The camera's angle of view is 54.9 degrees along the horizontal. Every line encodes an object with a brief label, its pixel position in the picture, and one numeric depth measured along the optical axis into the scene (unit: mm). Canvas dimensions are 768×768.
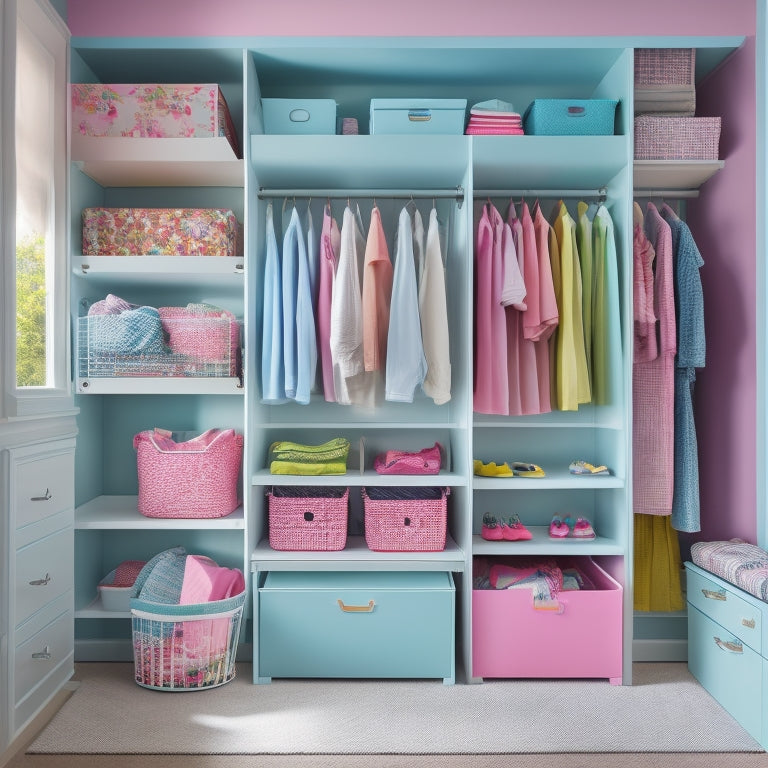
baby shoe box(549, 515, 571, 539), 2930
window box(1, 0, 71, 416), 2215
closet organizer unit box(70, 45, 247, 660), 2787
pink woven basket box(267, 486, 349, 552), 2852
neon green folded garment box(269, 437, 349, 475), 2863
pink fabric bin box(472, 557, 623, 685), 2760
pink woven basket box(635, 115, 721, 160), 2893
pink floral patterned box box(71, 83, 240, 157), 2775
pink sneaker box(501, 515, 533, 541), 2904
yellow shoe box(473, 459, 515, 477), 2926
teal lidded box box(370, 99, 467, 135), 2822
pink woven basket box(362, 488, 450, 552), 2844
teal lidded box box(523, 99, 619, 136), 2830
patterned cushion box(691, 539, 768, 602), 2357
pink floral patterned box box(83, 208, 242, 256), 2846
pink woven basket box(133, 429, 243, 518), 2855
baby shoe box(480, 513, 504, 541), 2910
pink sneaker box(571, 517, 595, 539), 2938
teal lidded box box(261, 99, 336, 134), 2865
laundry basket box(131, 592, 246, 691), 2594
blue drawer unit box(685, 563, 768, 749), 2309
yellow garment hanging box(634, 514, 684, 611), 3078
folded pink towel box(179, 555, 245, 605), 2682
